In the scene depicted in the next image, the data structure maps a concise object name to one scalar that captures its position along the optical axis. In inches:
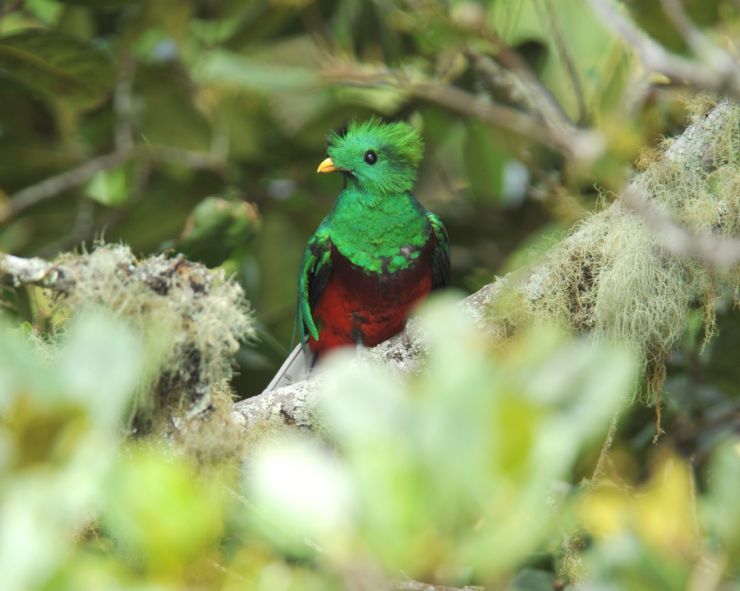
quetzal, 339.9
